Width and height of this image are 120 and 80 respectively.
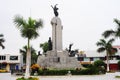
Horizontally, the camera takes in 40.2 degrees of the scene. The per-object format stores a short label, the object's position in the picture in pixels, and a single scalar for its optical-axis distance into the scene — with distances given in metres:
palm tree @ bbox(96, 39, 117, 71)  37.55
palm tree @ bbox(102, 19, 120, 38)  19.40
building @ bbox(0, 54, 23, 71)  49.02
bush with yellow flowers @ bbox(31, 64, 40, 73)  22.98
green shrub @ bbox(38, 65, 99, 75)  21.62
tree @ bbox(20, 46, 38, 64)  47.99
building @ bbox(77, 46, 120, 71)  46.66
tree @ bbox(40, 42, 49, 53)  45.74
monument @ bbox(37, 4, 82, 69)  24.39
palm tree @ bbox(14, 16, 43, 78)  13.09
